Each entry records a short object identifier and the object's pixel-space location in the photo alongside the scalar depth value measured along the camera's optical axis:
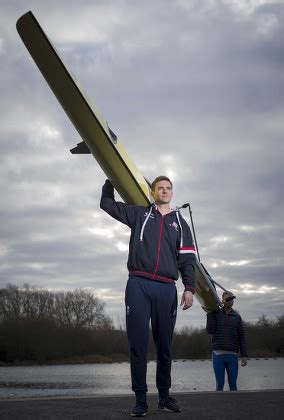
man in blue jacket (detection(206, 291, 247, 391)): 8.24
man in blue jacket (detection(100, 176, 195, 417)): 4.56
